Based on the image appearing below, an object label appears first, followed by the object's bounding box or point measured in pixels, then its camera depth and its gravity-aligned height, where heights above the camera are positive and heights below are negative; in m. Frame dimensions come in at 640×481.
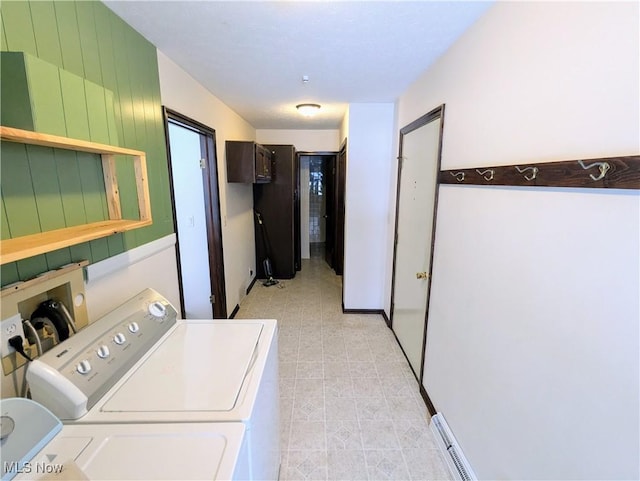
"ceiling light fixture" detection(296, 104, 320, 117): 3.07 +0.87
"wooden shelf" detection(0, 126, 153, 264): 0.75 -0.11
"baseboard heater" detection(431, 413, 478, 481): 1.49 -1.44
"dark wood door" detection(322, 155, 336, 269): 5.14 -0.33
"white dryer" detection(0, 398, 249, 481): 0.72 -0.70
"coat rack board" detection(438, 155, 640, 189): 0.72 +0.05
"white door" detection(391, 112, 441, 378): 2.07 -0.37
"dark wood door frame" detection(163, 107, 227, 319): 2.71 -0.32
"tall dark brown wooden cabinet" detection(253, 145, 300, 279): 4.43 -0.34
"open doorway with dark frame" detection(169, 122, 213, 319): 2.80 -0.31
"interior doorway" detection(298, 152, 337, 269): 5.23 -0.24
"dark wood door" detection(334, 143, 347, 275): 4.31 -0.34
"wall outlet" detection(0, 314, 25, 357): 0.85 -0.42
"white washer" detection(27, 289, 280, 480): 0.89 -0.68
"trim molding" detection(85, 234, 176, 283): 1.23 -0.34
